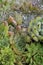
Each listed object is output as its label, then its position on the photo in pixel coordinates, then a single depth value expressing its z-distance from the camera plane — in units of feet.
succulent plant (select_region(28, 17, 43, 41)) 6.25
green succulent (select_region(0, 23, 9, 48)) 6.01
